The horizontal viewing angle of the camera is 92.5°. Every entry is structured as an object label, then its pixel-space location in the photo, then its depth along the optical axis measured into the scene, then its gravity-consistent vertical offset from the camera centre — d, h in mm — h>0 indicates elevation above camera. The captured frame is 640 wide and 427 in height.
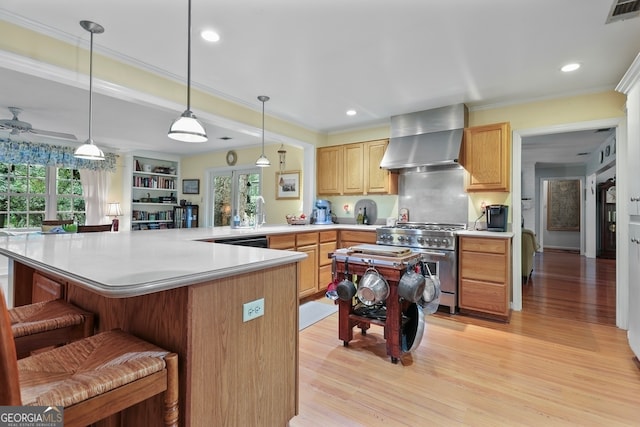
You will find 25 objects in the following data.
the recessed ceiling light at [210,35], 2258 +1363
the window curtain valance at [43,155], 5102 +1072
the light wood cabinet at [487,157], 3461 +730
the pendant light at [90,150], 2421 +549
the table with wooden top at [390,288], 2242 -514
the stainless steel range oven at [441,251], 3316 -359
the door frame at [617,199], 2919 +214
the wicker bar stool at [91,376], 729 -473
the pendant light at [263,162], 3833 +695
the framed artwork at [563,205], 8320 +421
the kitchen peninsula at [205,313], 1084 -397
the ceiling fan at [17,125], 3740 +1131
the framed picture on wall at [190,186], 7038 +719
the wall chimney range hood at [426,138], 3657 +1029
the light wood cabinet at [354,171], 4363 +718
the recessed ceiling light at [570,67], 2713 +1379
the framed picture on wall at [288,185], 5406 +594
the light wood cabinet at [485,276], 3076 -589
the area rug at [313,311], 3104 -1041
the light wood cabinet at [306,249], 3408 -387
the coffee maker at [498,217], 3414 +29
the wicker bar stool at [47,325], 1220 -454
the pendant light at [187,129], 1798 +520
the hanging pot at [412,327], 2270 -836
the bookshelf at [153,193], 6719 +548
